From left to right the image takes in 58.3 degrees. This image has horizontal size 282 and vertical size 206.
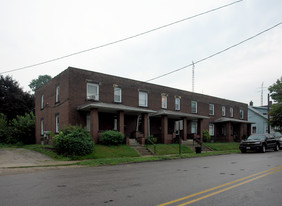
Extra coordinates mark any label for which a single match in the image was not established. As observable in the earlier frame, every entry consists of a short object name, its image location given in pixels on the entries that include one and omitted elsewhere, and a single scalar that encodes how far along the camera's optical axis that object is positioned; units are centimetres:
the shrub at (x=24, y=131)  2962
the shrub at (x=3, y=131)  2961
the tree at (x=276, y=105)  3366
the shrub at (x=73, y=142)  1733
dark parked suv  2189
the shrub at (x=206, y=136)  3198
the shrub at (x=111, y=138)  2020
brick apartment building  2164
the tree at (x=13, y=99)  3659
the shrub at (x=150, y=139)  2337
